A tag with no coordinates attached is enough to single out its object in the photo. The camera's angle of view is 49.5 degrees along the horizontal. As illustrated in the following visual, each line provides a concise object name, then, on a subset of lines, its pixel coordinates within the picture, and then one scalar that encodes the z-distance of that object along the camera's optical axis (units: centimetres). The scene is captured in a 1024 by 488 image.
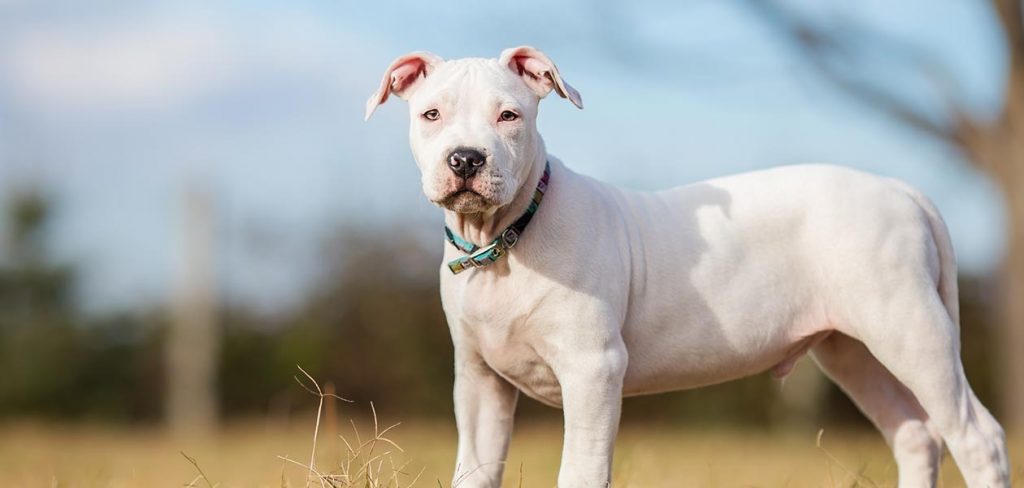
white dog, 382
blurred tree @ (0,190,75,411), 1991
